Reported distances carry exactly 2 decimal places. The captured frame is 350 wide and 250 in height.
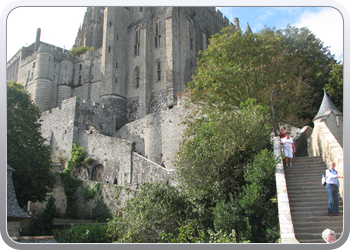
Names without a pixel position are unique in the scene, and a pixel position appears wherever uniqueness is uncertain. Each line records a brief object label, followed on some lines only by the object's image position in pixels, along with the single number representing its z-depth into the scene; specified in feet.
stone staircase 28.50
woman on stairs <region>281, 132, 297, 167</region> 40.45
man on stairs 28.78
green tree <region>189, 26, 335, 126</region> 59.21
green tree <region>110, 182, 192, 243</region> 40.70
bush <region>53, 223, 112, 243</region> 52.11
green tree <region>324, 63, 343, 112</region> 67.40
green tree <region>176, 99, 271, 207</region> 42.88
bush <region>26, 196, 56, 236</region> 52.80
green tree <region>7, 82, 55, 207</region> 59.98
